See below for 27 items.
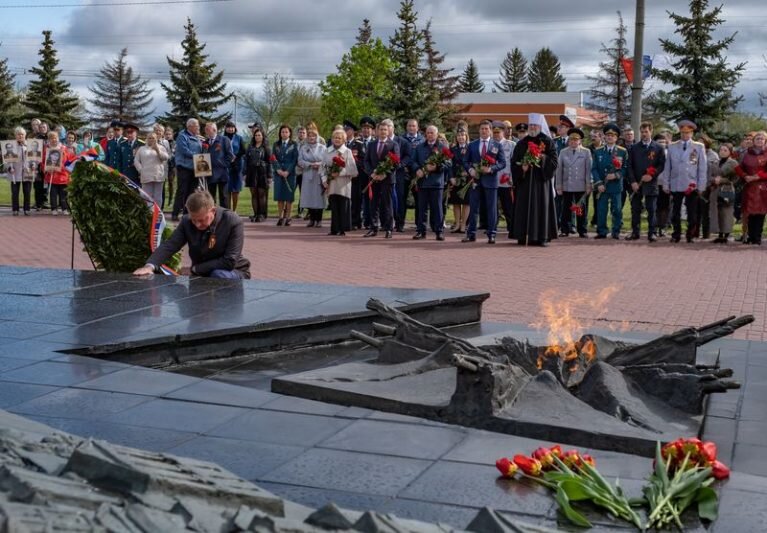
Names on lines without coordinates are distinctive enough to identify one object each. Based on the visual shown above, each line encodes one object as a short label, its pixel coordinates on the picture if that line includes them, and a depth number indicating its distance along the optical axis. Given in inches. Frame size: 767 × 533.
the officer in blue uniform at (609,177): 690.2
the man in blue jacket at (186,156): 778.2
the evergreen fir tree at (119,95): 2974.9
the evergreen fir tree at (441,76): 2239.2
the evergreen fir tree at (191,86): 2226.9
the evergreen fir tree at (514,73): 3708.2
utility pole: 799.7
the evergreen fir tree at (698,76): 1190.9
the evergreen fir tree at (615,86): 2357.3
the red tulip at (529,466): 135.9
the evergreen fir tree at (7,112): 2220.7
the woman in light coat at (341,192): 705.0
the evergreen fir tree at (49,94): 2183.8
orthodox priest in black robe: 621.9
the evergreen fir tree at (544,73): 3671.3
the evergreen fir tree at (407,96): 1400.1
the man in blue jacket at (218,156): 792.3
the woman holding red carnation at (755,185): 634.8
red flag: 892.6
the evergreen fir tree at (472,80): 3152.1
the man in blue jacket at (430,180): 674.8
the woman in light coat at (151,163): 757.3
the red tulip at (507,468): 137.0
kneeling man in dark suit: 323.6
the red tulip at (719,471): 137.4
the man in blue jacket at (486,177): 649.6
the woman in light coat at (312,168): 758.5
